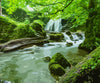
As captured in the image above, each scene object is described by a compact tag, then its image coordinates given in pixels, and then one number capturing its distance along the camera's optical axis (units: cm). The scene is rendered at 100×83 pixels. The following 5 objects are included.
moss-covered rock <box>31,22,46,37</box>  897
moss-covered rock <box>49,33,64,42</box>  1022
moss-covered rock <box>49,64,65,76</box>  233
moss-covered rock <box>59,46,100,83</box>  128
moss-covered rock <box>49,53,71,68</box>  282
